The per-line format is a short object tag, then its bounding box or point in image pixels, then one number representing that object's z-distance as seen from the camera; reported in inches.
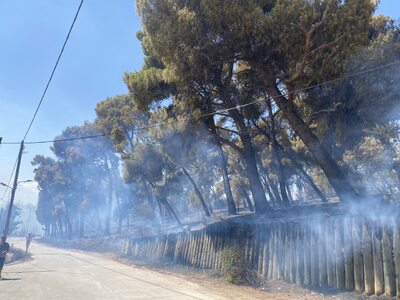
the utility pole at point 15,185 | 846.5
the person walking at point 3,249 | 485.3
